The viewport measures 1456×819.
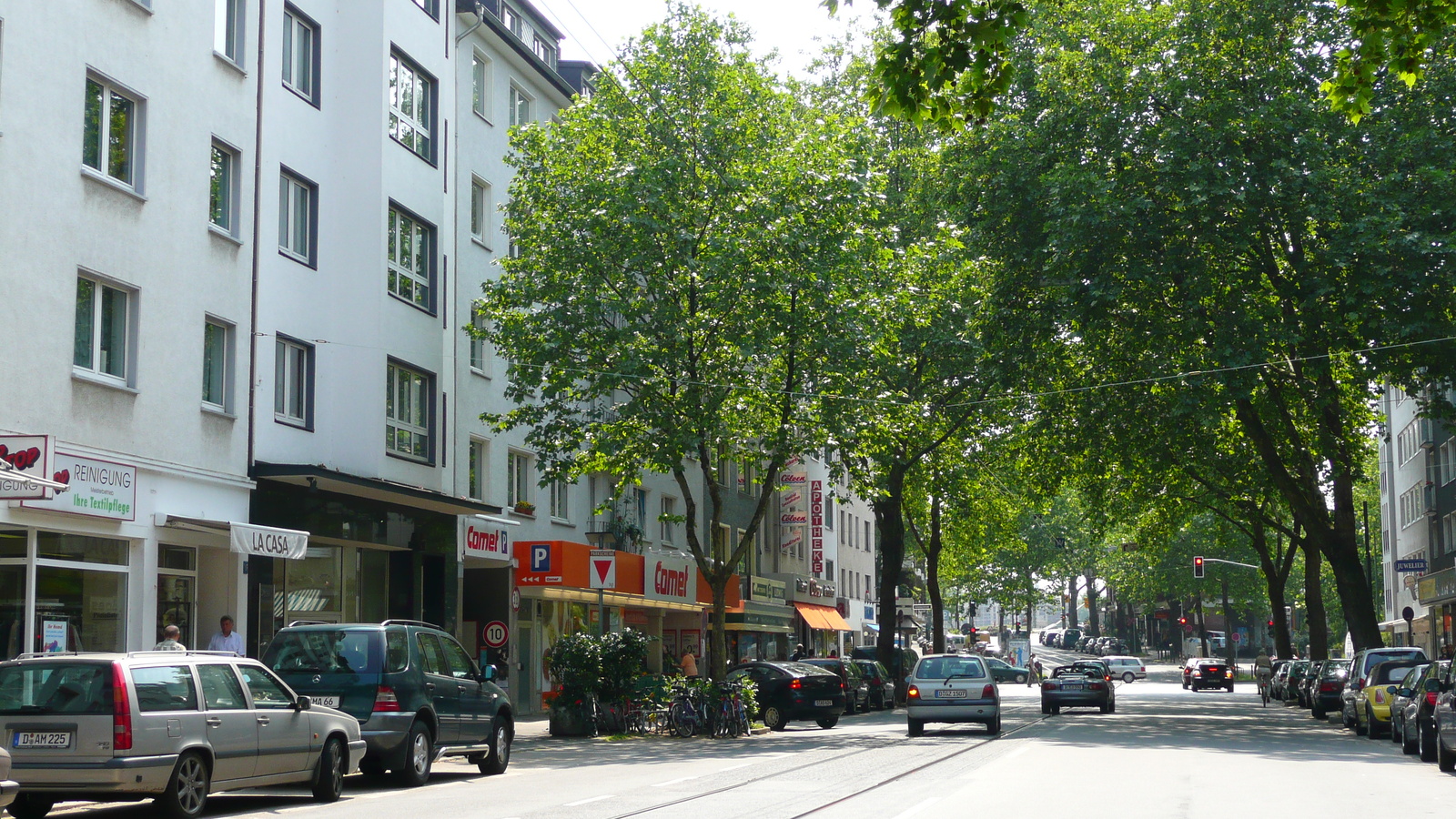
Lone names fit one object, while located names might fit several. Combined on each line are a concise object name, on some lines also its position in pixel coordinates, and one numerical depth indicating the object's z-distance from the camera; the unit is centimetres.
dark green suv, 1634
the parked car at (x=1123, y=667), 7594
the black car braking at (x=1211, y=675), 6506
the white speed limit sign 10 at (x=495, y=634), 3008
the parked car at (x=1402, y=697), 2411
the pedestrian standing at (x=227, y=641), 2034
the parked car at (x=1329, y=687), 3716
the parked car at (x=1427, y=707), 2036
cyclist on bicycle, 4922
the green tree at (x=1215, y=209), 2892
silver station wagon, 1203
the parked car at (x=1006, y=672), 7262
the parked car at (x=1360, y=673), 2922
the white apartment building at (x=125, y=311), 1855
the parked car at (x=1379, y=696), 2789
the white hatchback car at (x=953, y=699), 2645
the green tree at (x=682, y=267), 2812
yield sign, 2509
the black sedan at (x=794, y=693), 3100
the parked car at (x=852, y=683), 3750
